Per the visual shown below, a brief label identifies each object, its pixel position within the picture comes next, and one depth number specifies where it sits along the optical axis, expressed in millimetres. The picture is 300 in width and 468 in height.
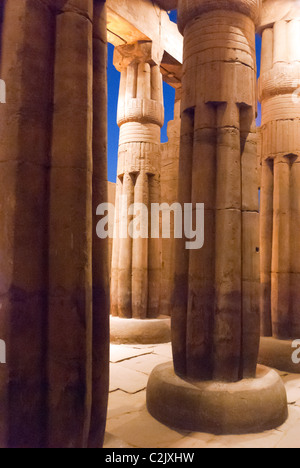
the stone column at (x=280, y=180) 5523
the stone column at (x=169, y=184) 9789
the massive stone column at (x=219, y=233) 3510
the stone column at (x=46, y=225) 1890
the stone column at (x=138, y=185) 7262
